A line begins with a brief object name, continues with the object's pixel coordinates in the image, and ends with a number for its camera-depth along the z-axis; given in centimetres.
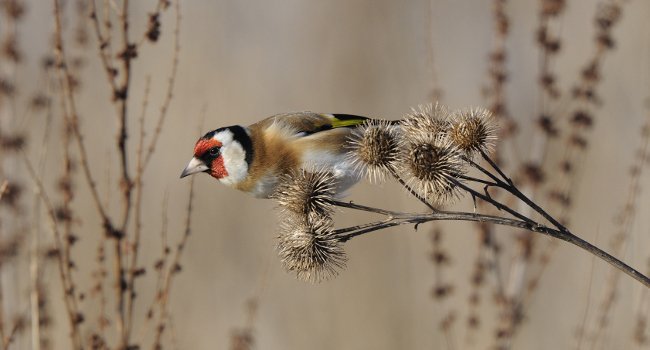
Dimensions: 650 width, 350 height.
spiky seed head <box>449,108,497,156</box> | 560
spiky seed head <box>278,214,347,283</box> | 560
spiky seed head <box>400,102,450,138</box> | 566
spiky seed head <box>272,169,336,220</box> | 584
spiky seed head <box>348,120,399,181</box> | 573
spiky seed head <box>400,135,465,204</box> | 535
